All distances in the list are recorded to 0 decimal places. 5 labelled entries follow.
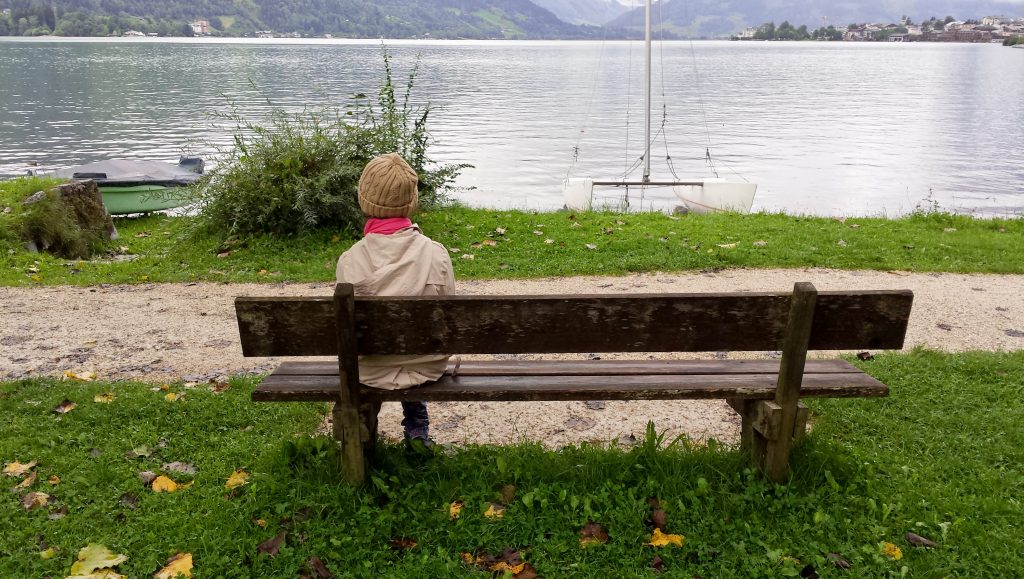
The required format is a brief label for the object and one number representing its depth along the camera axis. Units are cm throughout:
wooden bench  343
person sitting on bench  371
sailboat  2066
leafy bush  989
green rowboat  1505
